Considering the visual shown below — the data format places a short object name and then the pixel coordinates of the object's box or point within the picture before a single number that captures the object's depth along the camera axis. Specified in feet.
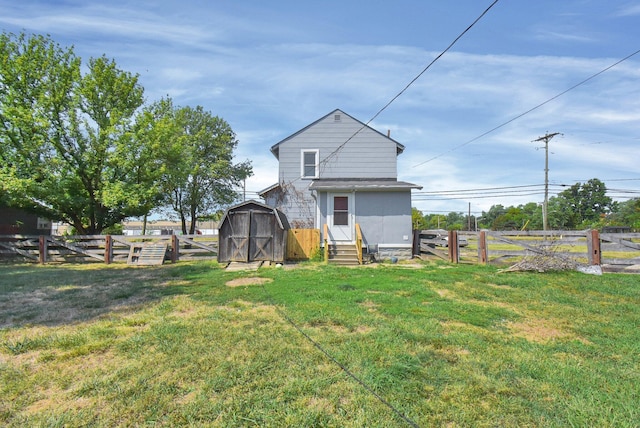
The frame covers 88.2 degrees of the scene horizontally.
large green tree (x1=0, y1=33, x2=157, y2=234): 45.11
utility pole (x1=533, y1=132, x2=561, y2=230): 97.29
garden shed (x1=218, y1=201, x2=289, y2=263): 44.32
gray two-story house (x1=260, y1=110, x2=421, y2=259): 53.31
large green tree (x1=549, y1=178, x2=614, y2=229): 206.69
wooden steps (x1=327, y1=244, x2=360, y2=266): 42.63
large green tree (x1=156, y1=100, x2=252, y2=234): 88.43
